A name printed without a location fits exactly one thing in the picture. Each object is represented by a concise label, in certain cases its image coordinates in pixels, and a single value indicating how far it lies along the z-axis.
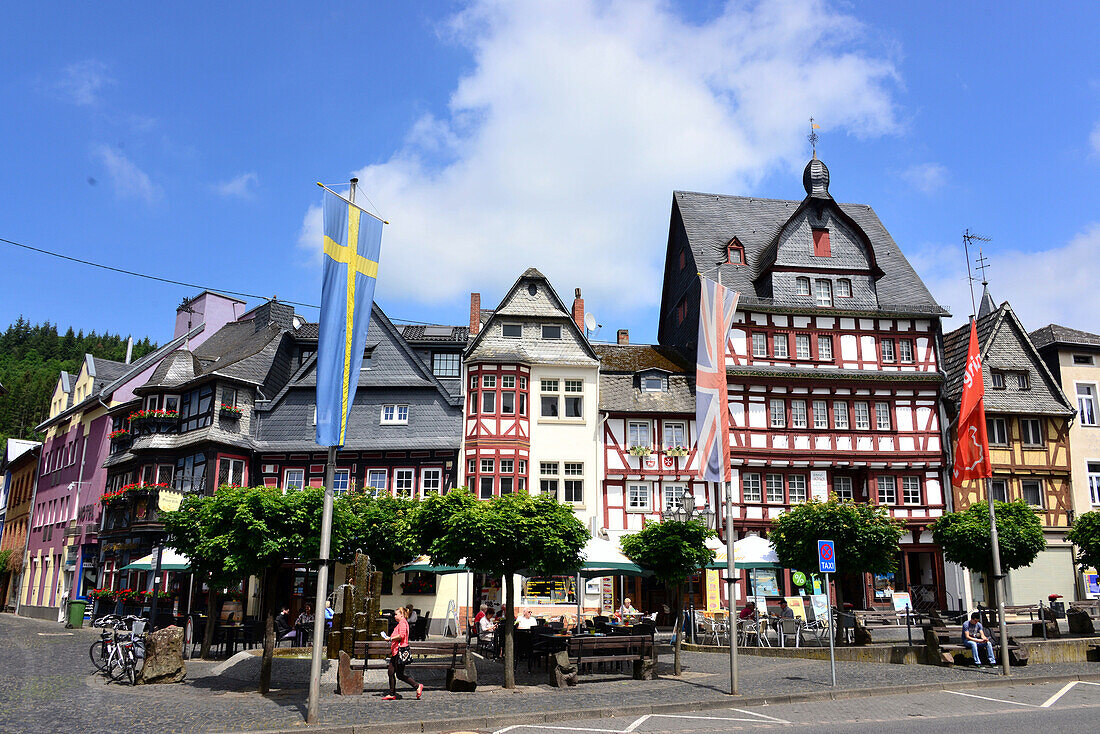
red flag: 20.19
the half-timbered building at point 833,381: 36.78
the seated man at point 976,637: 20.17
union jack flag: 18.16
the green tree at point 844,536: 26.20
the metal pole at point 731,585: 16.38
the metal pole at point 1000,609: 18.66
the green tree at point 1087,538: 25.74
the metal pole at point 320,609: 13.13
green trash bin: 37.94
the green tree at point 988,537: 26.59
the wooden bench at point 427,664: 16.83
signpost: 17.41
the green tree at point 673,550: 23.30
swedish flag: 14.29
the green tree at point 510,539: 17.55
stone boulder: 18.00
